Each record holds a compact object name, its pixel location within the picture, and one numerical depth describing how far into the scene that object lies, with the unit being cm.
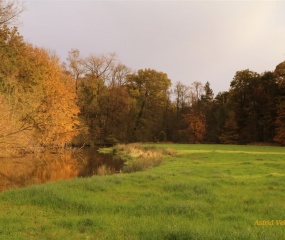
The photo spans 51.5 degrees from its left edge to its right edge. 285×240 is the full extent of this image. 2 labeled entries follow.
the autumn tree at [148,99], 6344
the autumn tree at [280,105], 4944
